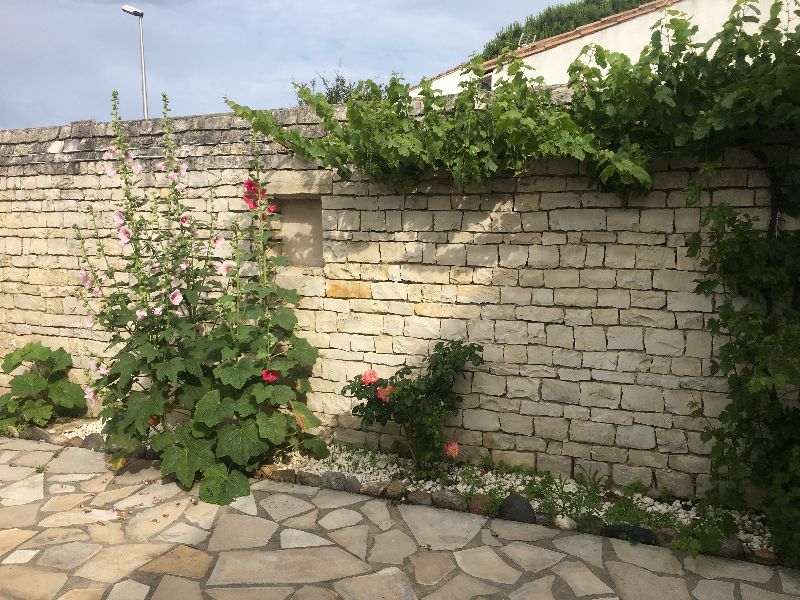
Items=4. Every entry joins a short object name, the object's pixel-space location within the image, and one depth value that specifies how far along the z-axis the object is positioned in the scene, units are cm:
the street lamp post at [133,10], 1415
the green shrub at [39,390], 566
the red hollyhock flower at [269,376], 444
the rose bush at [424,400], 429
